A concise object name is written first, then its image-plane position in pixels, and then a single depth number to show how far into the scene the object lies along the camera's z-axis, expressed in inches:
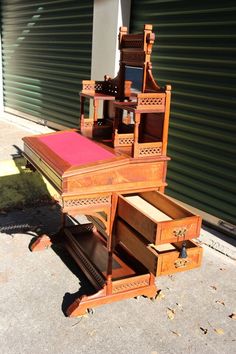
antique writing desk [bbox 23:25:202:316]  140.2
